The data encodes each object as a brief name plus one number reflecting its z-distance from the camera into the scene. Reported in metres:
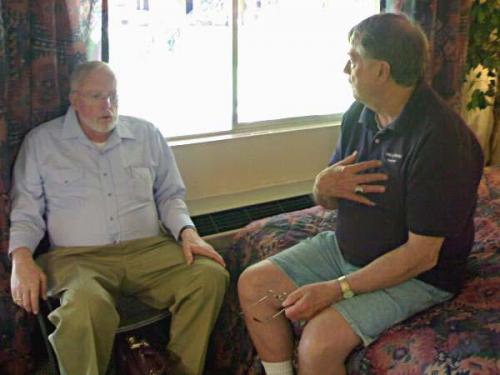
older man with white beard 1.75
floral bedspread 1.36
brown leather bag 1.70
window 2.32
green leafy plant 2.93
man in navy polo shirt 1.43
